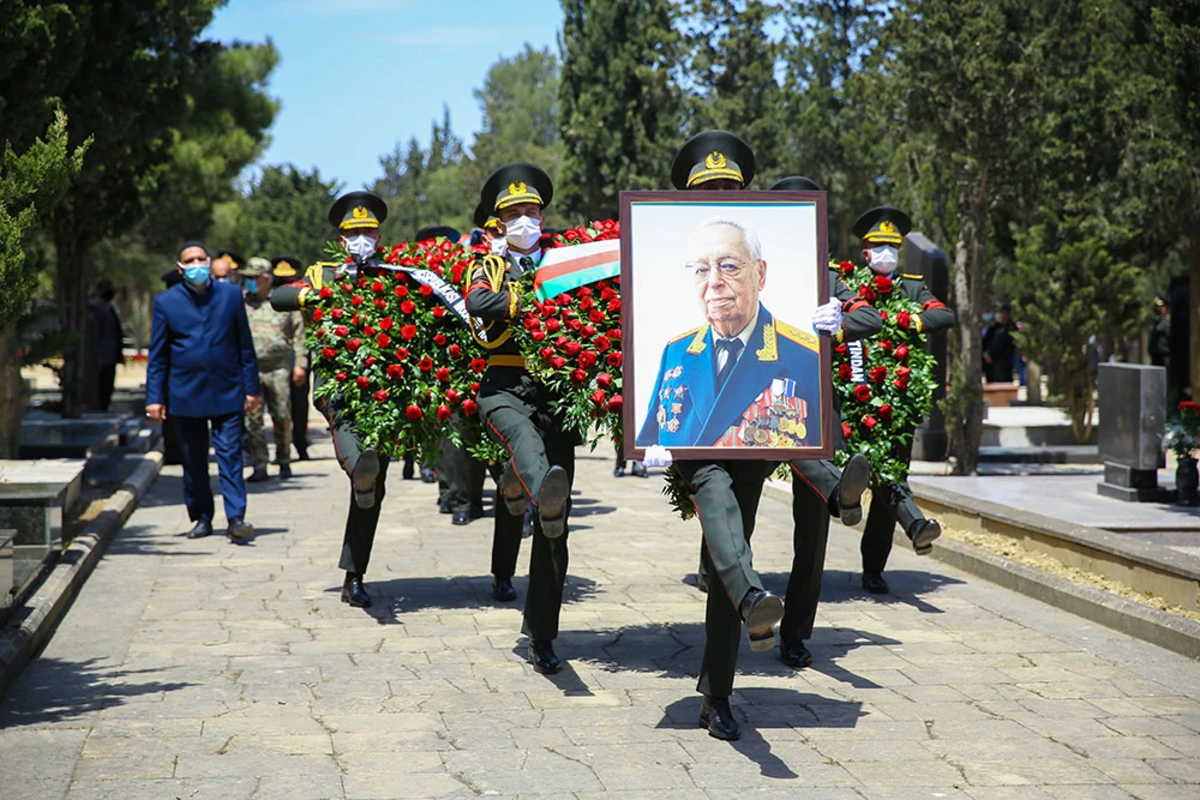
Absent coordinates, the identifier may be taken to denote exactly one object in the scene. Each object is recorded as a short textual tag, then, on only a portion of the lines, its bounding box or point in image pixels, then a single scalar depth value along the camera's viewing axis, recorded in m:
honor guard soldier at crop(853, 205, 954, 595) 8.76
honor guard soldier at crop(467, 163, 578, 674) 6.93
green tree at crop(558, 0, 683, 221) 36.69
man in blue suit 11.22
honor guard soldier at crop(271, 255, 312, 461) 15.55
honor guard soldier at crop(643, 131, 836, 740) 5.48
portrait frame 6.00
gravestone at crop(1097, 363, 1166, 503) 13.09
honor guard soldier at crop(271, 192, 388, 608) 8.40
